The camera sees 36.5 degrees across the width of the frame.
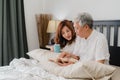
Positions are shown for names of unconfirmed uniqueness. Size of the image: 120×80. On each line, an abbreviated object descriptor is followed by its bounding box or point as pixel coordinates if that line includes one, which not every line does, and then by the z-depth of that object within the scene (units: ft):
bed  4.99
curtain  10.36
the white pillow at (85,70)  4.24
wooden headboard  7.97
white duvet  4.87
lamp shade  11.08
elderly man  5.35
